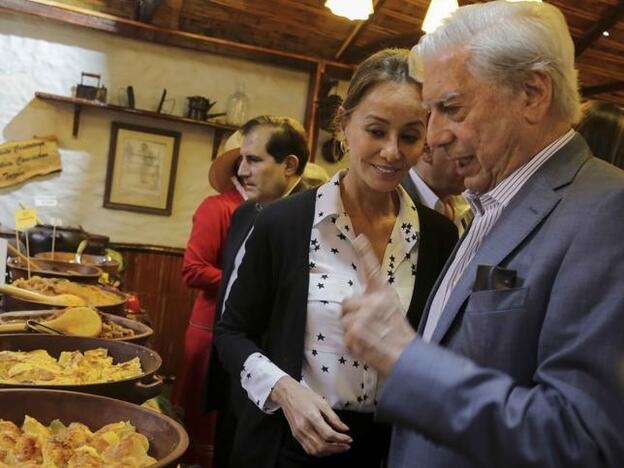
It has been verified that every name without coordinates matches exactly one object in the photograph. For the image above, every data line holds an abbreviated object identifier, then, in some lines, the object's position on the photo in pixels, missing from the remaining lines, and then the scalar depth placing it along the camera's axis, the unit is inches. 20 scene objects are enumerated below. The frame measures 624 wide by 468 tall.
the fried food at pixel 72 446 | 43.4
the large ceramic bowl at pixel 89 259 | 128.6
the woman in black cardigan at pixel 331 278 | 60.7
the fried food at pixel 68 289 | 88.0
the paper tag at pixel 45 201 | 139.4
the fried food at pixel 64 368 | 53.6
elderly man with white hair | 31.9
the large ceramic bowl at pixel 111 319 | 69.2
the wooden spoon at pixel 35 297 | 76.6
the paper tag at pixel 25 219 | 111.3
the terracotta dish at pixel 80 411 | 46.7
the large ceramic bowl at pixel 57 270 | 97.3
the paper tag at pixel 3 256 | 84.7
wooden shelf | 219.9
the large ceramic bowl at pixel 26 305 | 76.6
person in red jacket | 136.8
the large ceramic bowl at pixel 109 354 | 49.3
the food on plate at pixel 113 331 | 71.8
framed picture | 232.1
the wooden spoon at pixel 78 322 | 69.5
